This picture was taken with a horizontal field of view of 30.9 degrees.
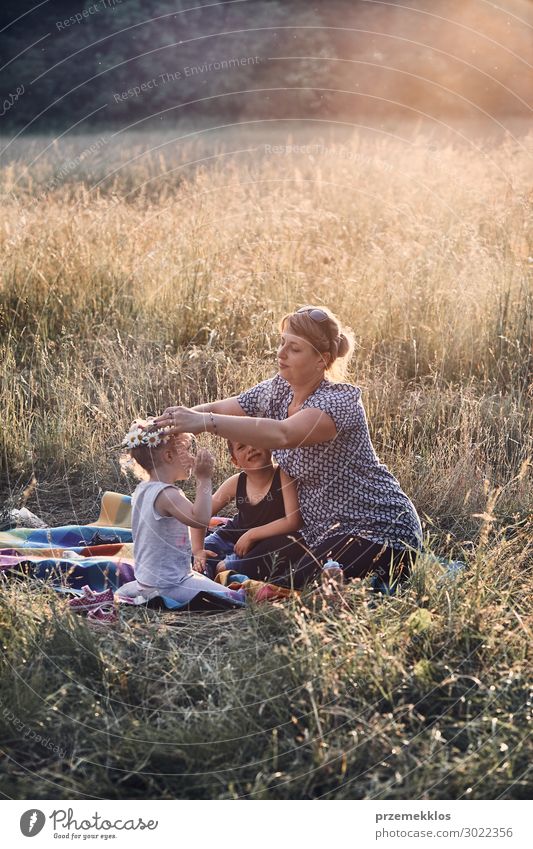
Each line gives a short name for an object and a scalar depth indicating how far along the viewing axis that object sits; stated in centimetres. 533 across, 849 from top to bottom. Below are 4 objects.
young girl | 369
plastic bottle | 357
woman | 387
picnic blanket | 383
